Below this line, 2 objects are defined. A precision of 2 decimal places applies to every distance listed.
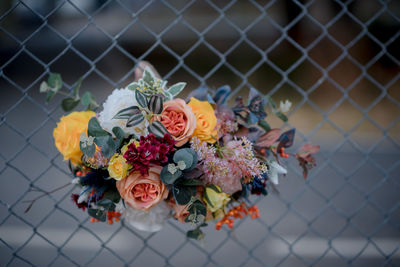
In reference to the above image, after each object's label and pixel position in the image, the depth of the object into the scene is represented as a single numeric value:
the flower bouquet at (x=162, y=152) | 0.70
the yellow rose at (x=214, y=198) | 0.75
